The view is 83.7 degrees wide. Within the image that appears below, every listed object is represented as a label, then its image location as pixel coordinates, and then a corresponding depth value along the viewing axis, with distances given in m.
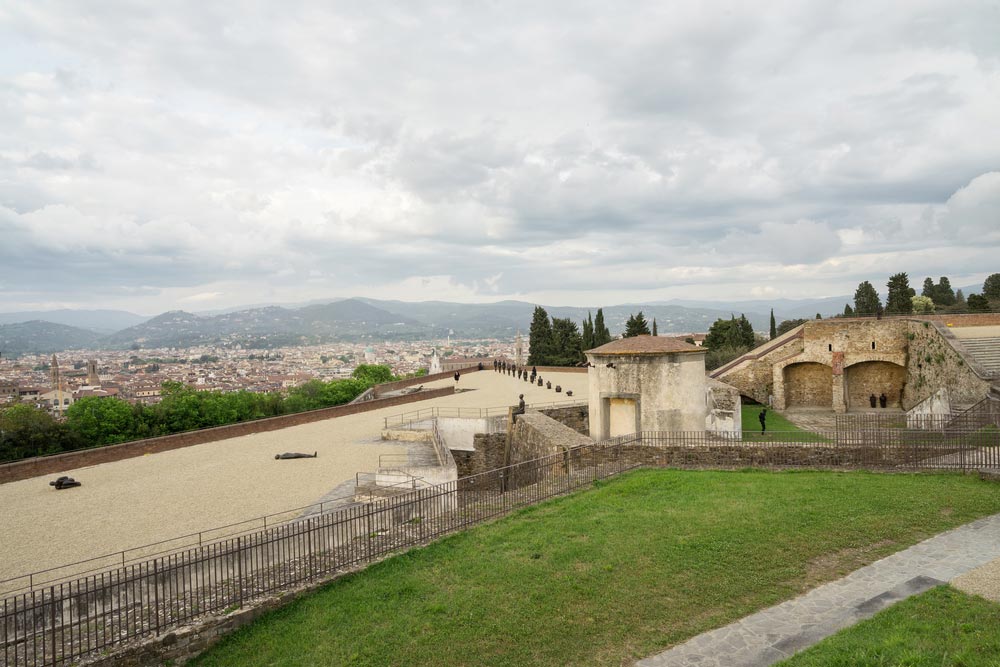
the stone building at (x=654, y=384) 17.83
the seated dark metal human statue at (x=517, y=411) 21.73
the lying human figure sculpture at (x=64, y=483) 15.05
